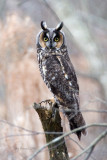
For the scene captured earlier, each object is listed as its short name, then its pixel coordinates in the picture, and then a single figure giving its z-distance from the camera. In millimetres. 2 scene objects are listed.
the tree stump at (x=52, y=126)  10820
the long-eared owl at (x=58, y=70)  11687
